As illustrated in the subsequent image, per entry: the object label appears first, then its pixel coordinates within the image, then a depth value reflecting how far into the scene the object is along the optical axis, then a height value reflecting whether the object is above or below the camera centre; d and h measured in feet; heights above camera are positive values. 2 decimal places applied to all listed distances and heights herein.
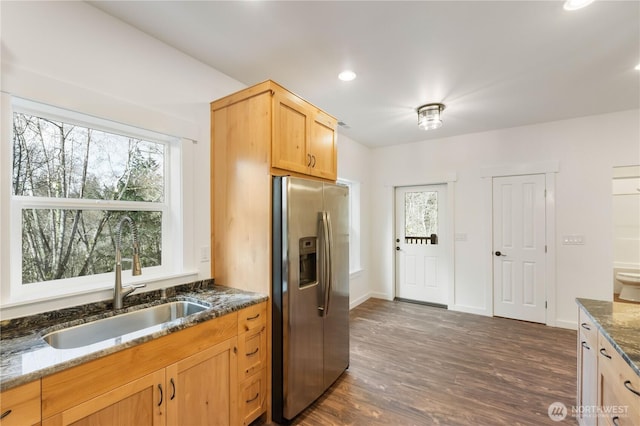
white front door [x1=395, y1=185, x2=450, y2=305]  14.75 -1.72
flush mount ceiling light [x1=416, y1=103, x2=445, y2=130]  10.14 +3.61
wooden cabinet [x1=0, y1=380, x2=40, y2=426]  3.03 -2.15
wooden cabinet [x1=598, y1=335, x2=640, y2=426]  3.55 -2.56
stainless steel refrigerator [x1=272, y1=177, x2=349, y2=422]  6.32 -2.02
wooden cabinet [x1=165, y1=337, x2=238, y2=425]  4.69 -3.20
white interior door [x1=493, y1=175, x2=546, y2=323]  12.32 -1.67
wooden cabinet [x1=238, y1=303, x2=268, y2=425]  5.86 -3.29
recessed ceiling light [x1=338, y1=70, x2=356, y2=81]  7.92 +4.01
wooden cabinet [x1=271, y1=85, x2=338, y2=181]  6.74 +2.07
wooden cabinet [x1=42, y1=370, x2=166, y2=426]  3.59 -2.75
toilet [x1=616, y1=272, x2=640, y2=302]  14.53 -4.03
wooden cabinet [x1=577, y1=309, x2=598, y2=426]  5.10 -3.15
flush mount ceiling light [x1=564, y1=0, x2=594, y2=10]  5.21 +3.95
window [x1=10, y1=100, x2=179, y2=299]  5.00 +0.33
